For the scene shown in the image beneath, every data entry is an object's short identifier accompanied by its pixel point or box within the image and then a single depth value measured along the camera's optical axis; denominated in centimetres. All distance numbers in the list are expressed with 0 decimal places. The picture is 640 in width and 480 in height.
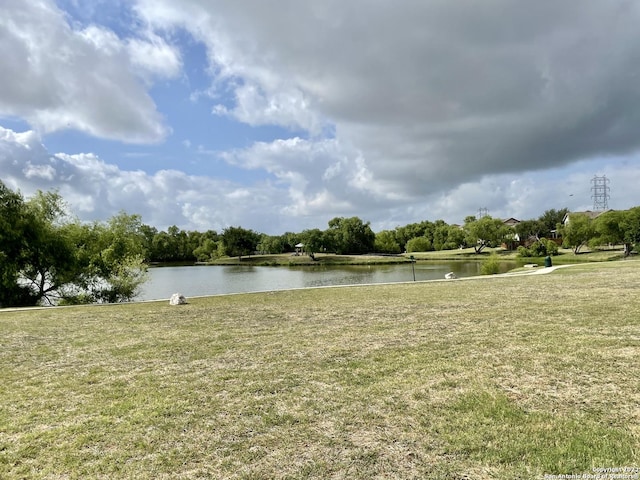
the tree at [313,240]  8838
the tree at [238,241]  10212
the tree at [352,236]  9575
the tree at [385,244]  10394
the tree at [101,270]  2498
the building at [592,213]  8949
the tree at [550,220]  9562
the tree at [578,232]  5388
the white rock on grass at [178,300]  1381
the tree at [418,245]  9950
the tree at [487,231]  7856
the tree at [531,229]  9600
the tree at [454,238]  9425
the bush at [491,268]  3278
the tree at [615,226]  4719
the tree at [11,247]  2067
